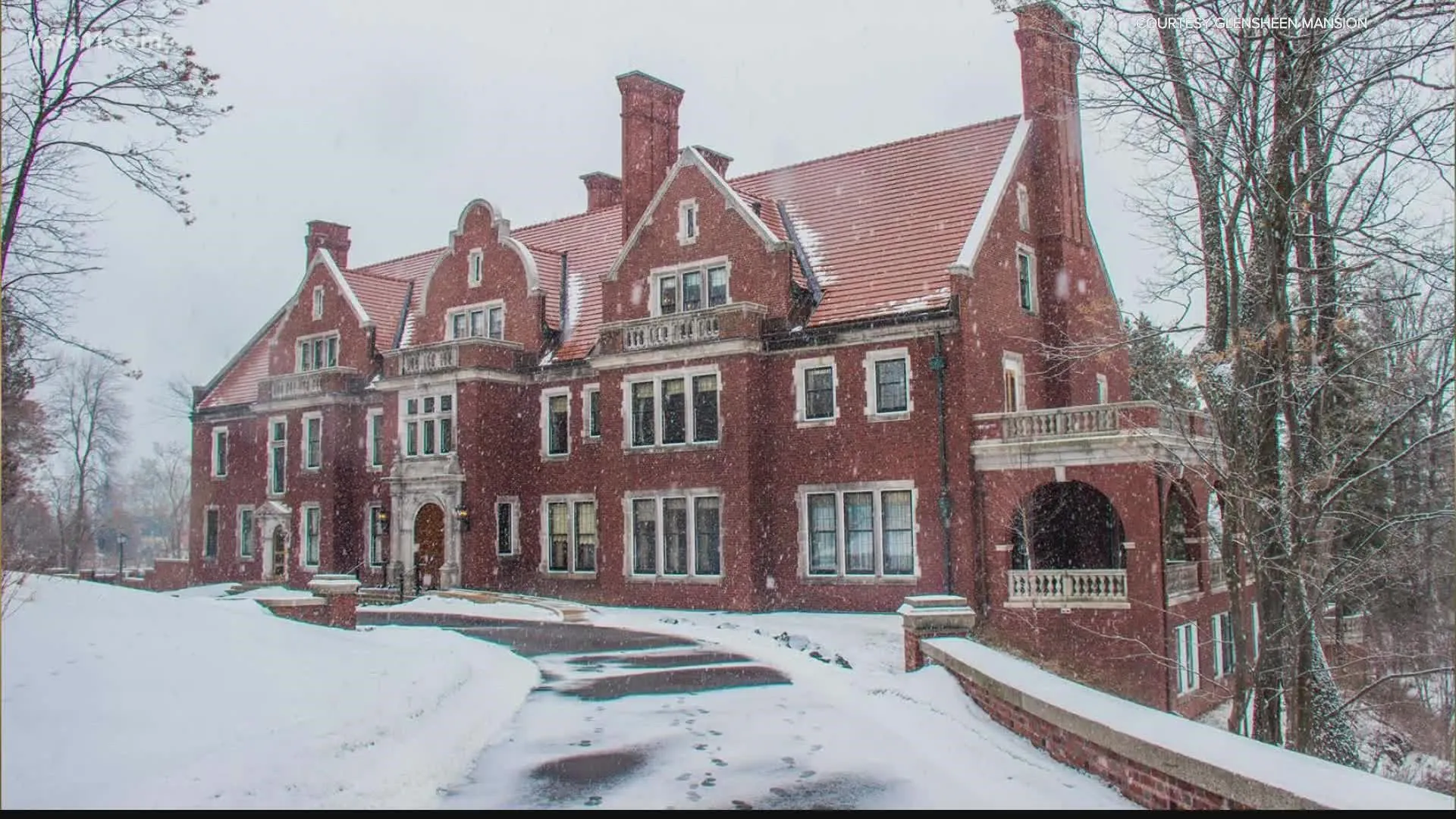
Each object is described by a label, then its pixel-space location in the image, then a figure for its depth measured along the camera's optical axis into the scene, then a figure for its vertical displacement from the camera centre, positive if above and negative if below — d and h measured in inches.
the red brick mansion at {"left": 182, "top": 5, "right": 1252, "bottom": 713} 916.6 +94.6
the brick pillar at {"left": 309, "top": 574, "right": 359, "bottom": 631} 764.0 -50.1
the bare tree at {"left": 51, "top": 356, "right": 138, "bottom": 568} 1815.5 +181.2
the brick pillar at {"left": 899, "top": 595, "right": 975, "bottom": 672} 612.4 -61.5
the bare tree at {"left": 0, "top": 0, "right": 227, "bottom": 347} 573.6 +215.5
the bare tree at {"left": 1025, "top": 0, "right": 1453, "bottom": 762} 582.9 +136.0
